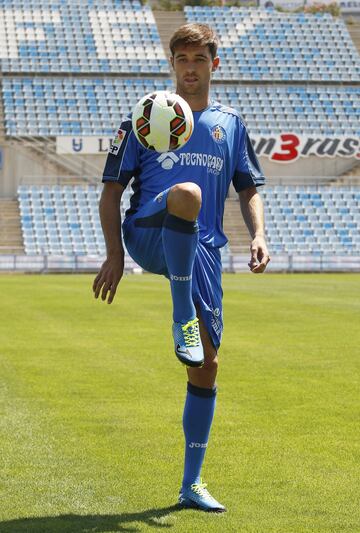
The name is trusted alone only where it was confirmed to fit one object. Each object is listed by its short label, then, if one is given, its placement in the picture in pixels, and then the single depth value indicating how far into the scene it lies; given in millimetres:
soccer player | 5203
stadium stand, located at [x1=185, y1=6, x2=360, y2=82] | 50500
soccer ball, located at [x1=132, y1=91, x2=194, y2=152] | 5105
